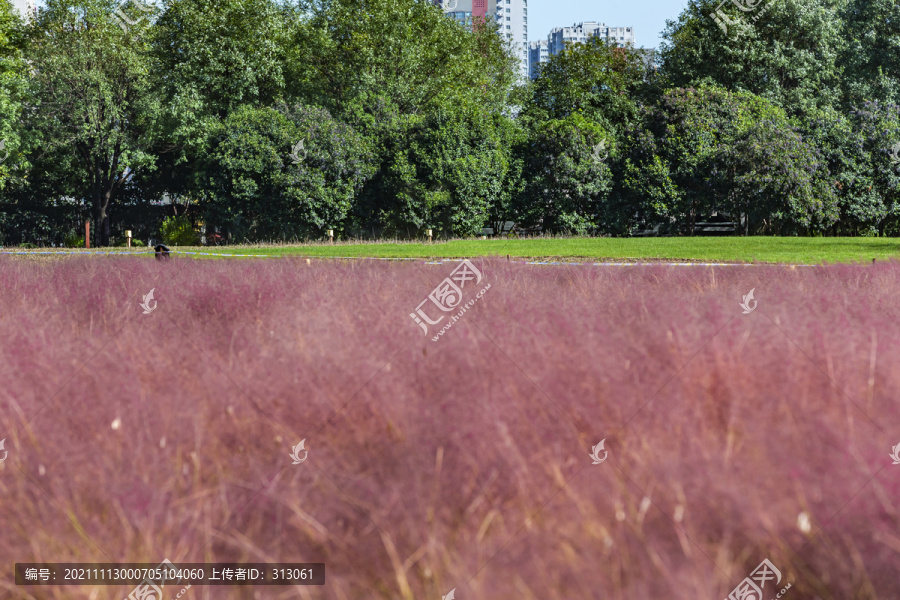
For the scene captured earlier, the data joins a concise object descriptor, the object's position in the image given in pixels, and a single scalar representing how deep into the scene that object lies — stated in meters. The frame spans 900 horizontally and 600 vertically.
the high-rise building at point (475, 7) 178.50
